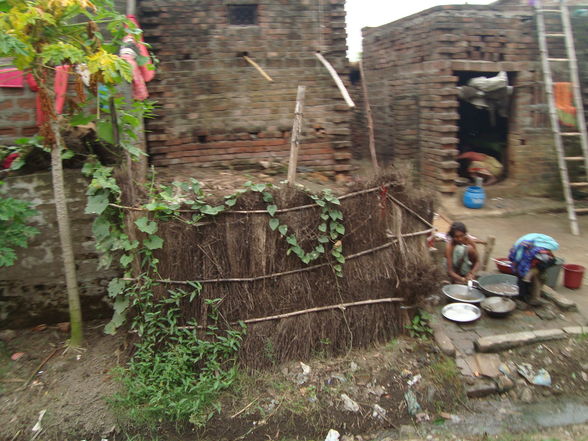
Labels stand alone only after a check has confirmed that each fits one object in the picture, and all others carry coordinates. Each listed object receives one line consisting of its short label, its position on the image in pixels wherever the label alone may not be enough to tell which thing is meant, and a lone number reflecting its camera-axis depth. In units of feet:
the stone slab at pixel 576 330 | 13.29
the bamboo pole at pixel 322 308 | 12.04
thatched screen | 11.69
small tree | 9.72
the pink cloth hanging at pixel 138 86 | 15.47
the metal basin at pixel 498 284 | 15.55
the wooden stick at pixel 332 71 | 17.44
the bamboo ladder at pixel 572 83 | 23.77
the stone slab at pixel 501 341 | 12.69
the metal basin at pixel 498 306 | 14.16
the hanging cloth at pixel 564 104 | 25.02
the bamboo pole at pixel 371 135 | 22.79
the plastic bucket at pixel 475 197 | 24.38
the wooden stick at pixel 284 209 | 11.44
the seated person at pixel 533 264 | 14.52
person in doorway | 26.63
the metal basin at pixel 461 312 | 14.01
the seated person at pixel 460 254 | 16.41
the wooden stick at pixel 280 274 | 11.59
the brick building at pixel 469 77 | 24.67
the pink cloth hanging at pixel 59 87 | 13.07
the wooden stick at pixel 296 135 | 11.96
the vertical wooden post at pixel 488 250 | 17.72
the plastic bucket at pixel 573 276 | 16.39
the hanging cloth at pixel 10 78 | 13.87
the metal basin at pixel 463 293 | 14.92
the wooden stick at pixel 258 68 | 19.60
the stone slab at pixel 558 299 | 14.66
